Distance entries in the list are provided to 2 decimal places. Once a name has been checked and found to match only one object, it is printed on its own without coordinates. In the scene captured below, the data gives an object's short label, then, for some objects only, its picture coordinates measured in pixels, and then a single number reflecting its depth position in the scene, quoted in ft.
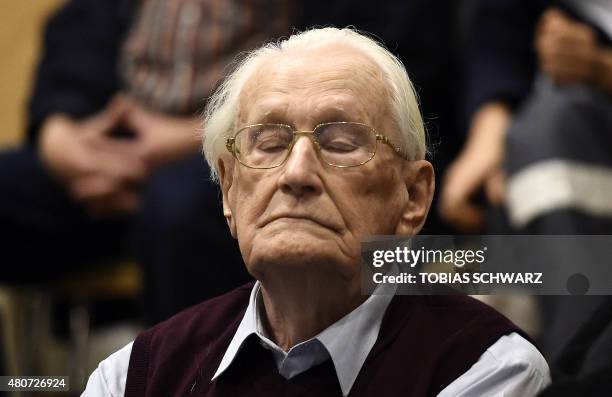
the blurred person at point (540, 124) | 13.11
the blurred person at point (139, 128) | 13.63
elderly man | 11.28
